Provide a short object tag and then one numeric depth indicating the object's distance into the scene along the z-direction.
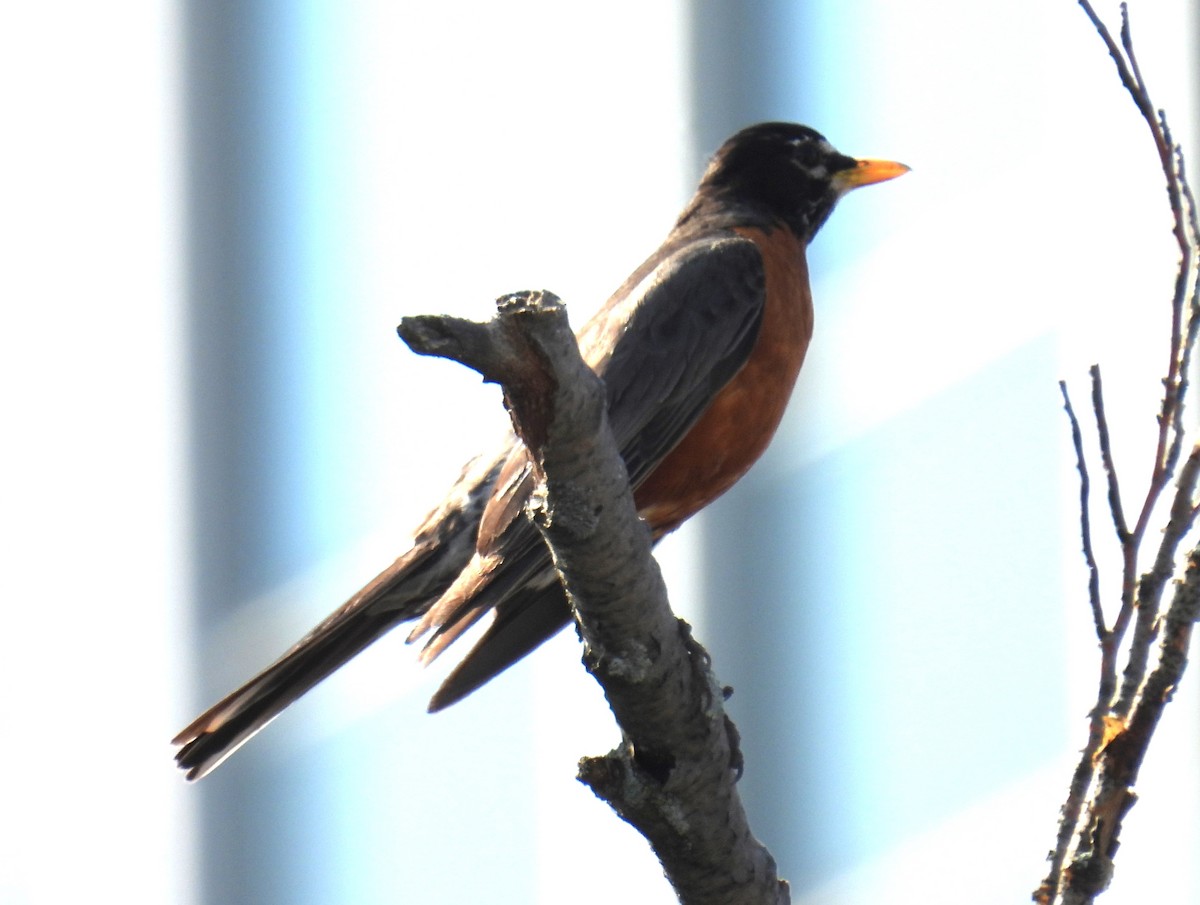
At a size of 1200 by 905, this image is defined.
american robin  7.30
